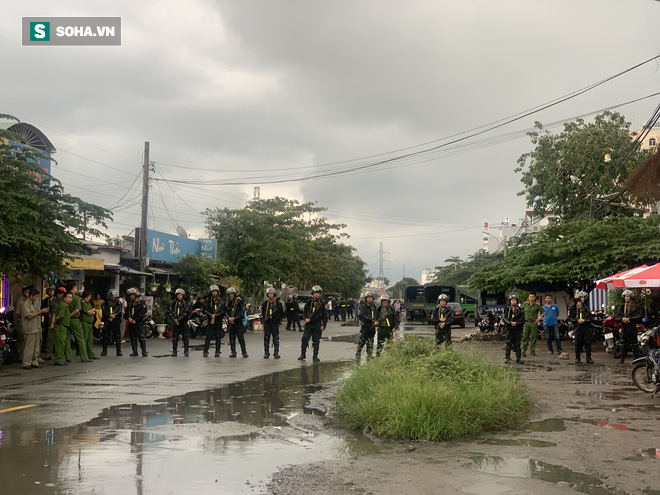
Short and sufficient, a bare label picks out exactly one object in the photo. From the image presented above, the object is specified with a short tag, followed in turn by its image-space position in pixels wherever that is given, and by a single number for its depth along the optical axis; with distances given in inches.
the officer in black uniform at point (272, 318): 750.5
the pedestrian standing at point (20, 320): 643.5
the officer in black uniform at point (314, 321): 717.9
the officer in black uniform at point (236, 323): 753.0
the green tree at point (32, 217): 611.8
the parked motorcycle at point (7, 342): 660.7
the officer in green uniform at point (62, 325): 669.9
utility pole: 1192.3
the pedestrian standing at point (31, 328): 629.9
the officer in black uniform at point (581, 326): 735.1
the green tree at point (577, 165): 1524.4
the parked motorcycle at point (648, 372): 449.1
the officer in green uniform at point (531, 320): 789.9
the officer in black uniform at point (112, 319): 787.4
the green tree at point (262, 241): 1678.2
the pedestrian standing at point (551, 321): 810.3
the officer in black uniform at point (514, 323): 712.4
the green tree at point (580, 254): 956.6
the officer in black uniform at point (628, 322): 714.2
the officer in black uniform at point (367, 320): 654.5
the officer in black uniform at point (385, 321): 645.3
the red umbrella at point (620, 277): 702.1
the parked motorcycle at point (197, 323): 1087.6
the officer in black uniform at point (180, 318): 767.7
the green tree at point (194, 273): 1315.2
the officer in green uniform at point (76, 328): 687.7
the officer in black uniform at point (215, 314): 761.6
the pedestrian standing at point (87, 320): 724.7
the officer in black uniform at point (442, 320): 668.7
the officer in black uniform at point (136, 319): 770.2
